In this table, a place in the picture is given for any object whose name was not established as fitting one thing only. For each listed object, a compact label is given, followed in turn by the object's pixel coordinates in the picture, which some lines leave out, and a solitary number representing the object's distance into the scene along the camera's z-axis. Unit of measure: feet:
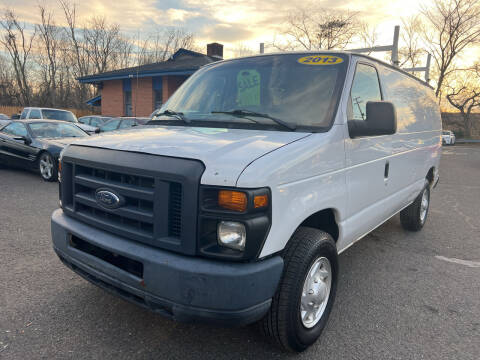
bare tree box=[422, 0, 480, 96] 123.03
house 67.97
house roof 63.87
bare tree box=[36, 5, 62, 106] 136.46
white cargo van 6.57
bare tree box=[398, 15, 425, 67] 124.26
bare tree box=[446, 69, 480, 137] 132.98
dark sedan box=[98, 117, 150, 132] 45.39
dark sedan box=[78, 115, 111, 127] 57.75
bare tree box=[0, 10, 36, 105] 138.10
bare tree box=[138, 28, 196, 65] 139.74
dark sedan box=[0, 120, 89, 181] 27.09
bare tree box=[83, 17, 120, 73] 144.25
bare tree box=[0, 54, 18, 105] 155.74
